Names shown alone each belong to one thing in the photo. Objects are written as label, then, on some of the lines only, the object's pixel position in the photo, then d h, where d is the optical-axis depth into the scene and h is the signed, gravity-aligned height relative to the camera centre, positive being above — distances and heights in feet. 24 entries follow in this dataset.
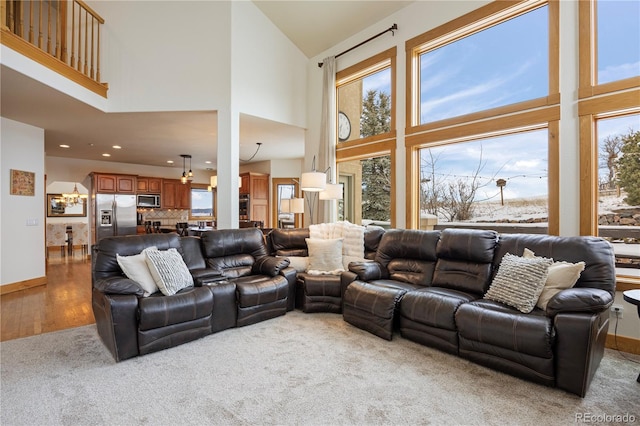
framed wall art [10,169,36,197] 16.10 +1.69
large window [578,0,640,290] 9.23 +2.65
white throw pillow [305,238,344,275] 13.23 -1.80
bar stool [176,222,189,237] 20.74 -1.00
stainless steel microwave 30.09 +1.32
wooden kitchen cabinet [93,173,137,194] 27.04 +2.80
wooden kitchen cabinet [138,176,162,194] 30.17 +2.86
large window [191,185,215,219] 34.31 +1.27
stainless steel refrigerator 27.02 -0.06
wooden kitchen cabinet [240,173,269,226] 28.96 +2.02
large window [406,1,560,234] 10.78 +3.65
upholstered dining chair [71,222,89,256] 30.55 -1.95
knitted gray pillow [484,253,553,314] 7.85 -1.81
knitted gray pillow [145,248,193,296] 9.50 -1.80
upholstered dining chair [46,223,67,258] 29.60 -1.99
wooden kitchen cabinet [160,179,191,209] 31.81 +2.07
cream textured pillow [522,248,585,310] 7.79 -1.66
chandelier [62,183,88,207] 30.76 +1.66
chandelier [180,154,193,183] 25.59 +3.25
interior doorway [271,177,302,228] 29.91 +1.95
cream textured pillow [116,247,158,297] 9.34 -1.74
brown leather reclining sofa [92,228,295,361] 8.44 -2.46
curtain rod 14.64 +8.85
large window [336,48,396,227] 15.72 +4.00
